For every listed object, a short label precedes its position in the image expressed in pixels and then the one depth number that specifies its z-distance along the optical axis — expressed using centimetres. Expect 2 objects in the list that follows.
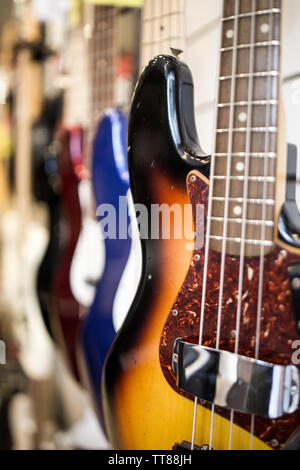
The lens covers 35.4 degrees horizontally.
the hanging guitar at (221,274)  40
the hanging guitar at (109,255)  60
